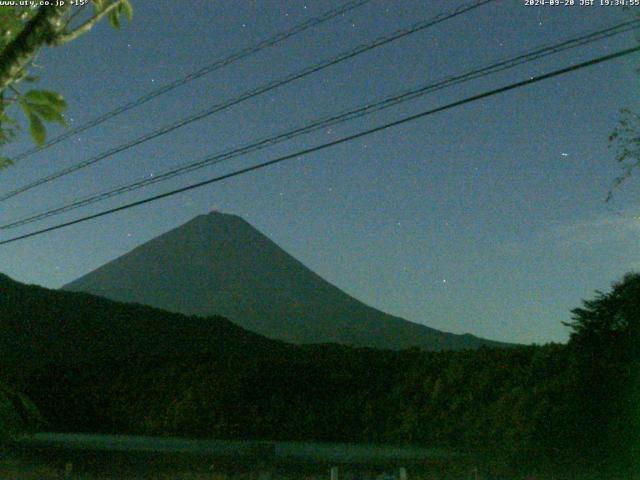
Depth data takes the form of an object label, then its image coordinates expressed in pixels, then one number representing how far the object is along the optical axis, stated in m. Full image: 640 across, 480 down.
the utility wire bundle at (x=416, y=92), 8.88
